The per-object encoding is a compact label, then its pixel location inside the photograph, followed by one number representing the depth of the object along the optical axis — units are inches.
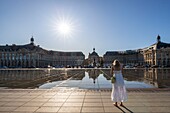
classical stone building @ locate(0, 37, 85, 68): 3598.0
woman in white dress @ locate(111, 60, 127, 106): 194.2
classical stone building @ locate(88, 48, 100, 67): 3817.3
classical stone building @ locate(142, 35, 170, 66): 3242.8
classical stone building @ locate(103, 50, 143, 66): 4222.7
